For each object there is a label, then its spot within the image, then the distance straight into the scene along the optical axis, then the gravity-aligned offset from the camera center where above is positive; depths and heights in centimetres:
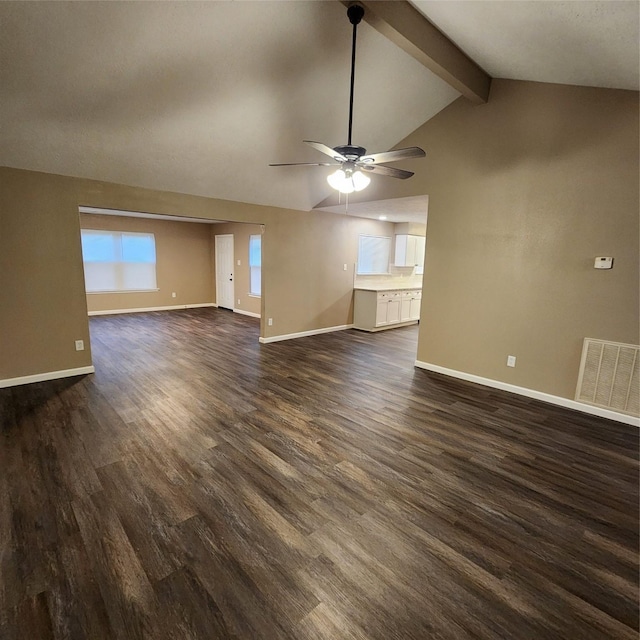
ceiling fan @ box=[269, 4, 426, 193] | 249 +76
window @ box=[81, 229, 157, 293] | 781 -18
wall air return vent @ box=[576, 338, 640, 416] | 330 -104
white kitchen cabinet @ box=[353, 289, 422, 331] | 701 -97
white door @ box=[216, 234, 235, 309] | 892 -39
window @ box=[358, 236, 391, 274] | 746 +15
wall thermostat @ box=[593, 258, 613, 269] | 331 +4
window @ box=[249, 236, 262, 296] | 807 -14
